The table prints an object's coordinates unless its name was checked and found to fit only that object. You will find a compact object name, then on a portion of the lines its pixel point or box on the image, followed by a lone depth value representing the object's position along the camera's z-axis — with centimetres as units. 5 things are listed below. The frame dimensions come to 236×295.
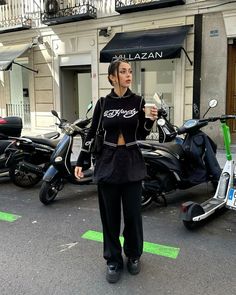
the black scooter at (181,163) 329
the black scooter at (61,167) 364
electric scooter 281
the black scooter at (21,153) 423
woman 209
